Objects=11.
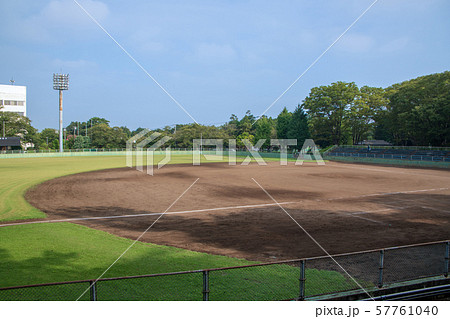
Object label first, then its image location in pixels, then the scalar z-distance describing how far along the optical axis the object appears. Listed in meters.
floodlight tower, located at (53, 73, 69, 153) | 83.56
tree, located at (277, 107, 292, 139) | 87.06
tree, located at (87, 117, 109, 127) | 137.88
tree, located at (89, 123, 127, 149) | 94.06
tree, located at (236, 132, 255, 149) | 104.74
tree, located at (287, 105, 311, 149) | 78.12
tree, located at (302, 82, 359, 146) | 70.06
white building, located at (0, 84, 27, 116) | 100.69
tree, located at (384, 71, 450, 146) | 50.00
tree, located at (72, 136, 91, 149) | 93.06
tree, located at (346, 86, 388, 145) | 67.75
